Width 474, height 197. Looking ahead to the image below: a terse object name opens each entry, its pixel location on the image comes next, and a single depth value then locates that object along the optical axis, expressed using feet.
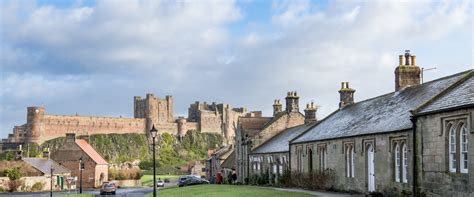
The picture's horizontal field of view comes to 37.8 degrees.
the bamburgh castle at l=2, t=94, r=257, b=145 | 495.82
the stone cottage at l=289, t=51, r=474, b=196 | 73.87
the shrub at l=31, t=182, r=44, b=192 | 245.04
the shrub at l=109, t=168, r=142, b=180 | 333.01
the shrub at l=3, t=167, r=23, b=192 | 241.55
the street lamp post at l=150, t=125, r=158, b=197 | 102.27
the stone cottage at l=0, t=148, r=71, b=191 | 244.63
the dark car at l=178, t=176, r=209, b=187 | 199.71
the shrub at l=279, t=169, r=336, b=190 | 123.13
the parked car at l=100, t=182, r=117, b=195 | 206.89
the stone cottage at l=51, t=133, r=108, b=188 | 292.81
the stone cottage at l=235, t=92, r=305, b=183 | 202.75
